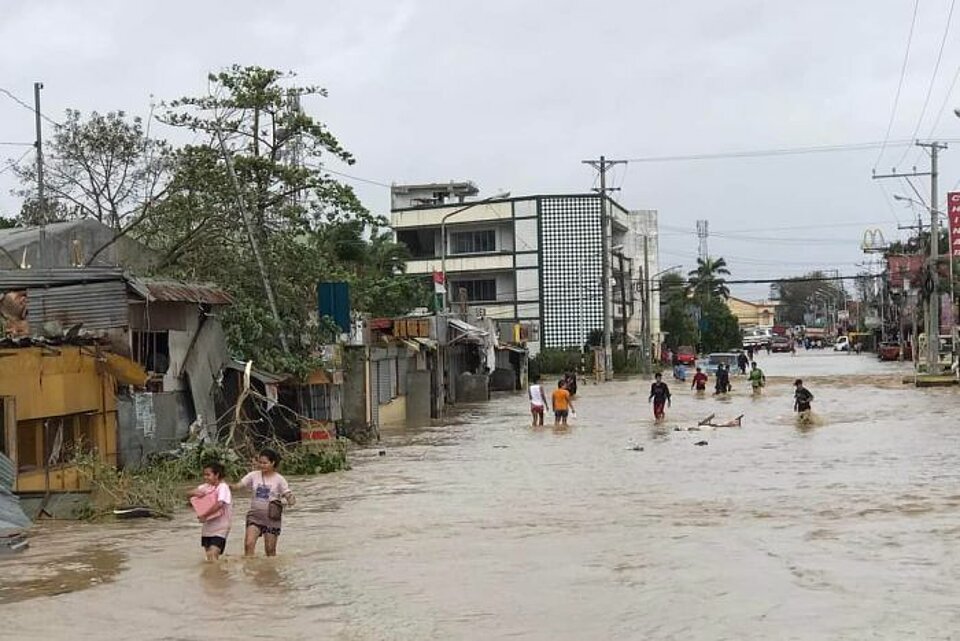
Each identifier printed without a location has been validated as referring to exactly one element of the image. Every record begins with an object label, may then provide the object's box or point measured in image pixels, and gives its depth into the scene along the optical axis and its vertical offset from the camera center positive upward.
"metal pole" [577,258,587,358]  76.62 +3.11
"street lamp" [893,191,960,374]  53.66 +1.21
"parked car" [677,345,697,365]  84.54 -0.30
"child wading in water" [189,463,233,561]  12.62 -1.60
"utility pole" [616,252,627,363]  80.07 +3.55
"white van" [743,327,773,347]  139.62 +1.74
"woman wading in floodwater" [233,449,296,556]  12.93 -1.49
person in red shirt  49.31 -1.23
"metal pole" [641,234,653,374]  72.38 +0.93
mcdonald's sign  85.44 +7.32
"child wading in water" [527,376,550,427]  34.44 -1.36
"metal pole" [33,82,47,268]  26.59 +4.70
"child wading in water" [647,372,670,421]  35.62 -1.30
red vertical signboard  47.94 +5.16
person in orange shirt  34.06 -1.43
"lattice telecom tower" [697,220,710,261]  148.43 +14.60
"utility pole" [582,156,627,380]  66.88 +5.75
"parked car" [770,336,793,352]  126.31 +0.54
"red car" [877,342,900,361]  87.00 -0.42
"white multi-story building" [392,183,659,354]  76.56 +6.36
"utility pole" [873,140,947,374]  53.69 +1.77
